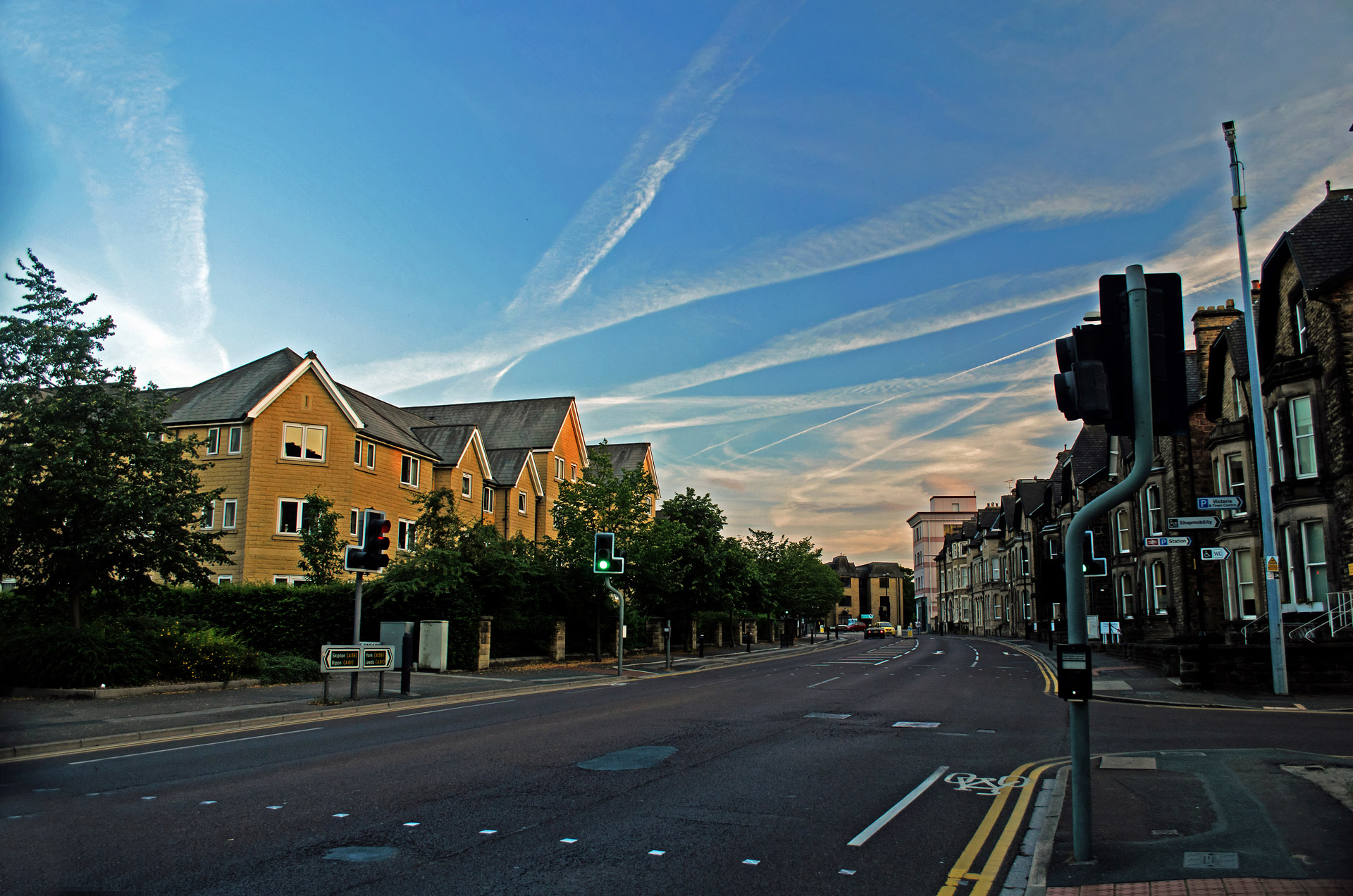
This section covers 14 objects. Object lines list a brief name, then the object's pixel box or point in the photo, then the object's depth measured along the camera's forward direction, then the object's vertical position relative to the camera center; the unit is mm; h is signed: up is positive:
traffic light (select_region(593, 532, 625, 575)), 27531 +959
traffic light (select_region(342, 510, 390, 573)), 18031 +696
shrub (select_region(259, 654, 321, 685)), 22469 -2207
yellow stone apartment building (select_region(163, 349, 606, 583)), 34781 +5376
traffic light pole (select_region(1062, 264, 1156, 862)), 6129 +374
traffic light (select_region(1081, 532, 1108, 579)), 23031 +574
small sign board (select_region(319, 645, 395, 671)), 18078 -1565
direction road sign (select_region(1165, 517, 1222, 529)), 18422 +1351
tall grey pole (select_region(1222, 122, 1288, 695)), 19234 +2025
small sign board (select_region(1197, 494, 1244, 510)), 18188 +1712
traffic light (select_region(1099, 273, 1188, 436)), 6320 +1734
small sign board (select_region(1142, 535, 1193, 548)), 19844 +1012
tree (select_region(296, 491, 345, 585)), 29984 +1211
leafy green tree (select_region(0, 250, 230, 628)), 19625 +2513
